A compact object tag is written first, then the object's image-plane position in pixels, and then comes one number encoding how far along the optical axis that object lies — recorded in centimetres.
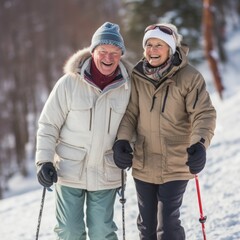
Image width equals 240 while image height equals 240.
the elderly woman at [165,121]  684
